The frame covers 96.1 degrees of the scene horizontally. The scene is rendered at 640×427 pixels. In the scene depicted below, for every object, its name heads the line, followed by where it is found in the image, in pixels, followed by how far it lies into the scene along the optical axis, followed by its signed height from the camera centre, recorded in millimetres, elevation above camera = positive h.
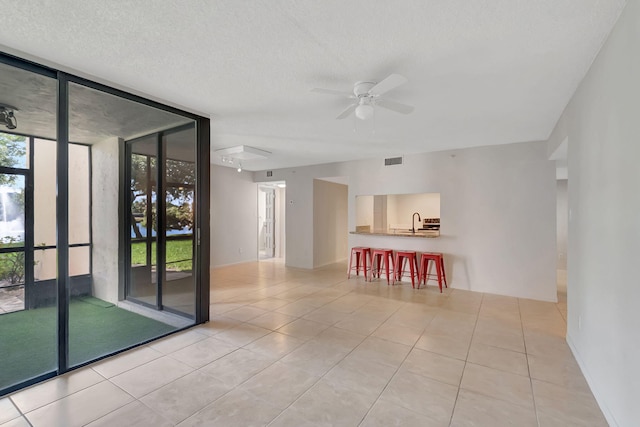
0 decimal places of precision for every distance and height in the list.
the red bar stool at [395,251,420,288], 5316 -971
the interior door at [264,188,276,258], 9242 -255
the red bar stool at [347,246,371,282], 5898 -933
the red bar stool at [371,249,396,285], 5652 -989
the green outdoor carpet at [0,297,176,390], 2592 -1348
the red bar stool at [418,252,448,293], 5160 -975
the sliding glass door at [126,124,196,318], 3781 -76
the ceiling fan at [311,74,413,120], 2414 +1048
